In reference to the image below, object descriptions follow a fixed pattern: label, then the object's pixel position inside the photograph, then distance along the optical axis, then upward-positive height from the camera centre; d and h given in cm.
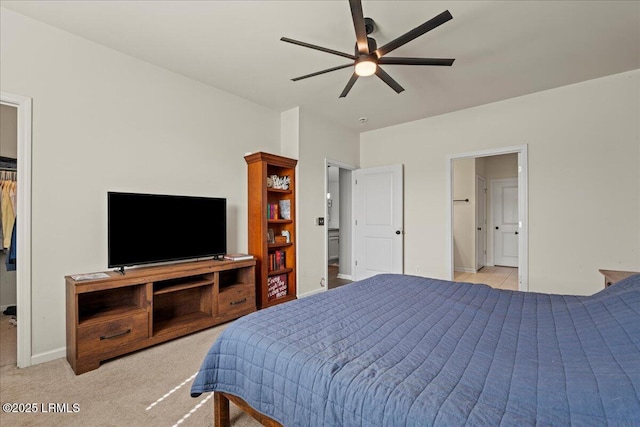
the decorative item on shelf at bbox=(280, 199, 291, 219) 400 +9
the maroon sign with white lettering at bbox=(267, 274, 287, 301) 373 -95
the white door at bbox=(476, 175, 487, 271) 623 -13
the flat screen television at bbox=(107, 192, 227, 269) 249 -13
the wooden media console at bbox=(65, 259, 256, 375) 218 -84
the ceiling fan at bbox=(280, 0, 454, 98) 180 +123
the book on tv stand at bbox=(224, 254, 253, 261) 324 -48
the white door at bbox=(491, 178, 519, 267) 662 -10
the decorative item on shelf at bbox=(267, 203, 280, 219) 384 +6
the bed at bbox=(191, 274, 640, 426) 84 -56
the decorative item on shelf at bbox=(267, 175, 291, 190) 387 +46
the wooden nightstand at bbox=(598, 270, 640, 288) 257 -56
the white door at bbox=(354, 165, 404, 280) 475 -9
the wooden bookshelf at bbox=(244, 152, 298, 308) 358 -6
